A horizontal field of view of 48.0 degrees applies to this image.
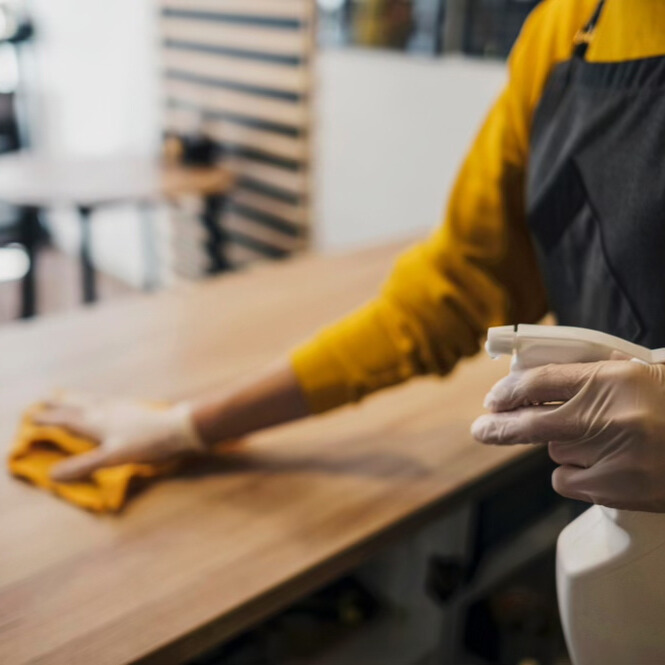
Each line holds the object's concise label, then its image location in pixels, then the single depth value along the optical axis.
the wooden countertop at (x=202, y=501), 0.65
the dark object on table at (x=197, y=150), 2.99
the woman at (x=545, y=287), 0.45
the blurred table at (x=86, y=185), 2.49
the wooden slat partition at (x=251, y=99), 2.58
